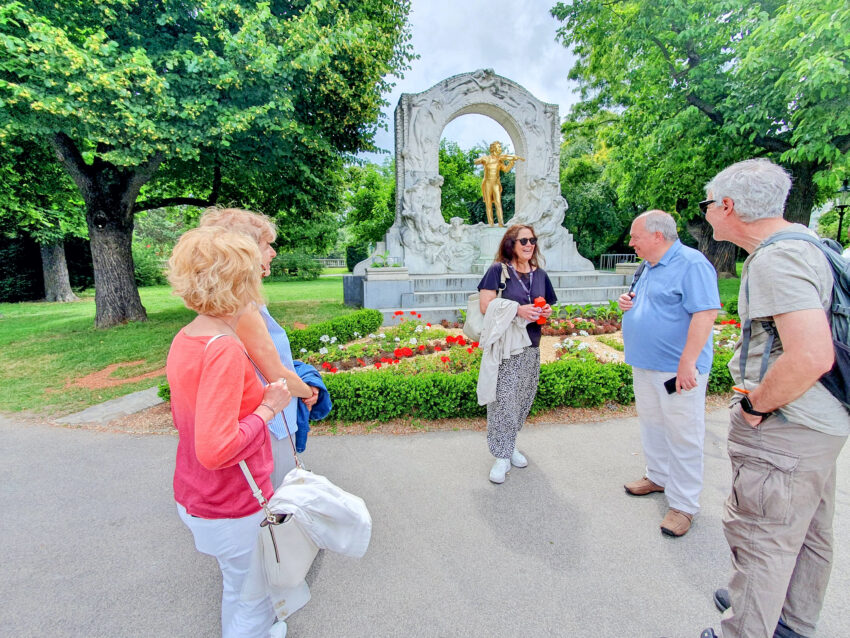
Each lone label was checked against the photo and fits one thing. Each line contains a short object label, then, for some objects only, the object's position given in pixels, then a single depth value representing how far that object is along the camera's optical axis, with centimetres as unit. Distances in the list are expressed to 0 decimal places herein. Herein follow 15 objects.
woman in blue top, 161
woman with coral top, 133
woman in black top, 301
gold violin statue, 1191
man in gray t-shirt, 140
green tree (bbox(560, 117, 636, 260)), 2280
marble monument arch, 1152
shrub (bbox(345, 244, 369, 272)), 3109
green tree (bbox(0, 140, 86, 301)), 910
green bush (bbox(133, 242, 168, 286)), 2297
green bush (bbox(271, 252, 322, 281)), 2956
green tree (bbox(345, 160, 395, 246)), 2723
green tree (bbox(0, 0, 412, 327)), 573
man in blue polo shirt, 237
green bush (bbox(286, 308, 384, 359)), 612
